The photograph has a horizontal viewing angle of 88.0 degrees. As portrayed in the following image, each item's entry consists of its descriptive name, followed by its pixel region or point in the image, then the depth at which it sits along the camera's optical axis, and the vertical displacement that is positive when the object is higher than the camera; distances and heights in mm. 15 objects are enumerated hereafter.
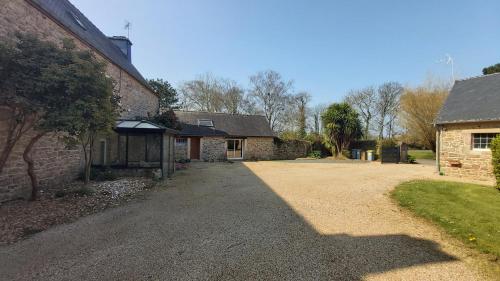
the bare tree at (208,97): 31797 +5824
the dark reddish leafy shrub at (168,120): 14562 +1366
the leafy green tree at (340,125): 22562 +1712
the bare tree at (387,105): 33906 +5368
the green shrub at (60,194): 6451 -1280
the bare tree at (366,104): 35125 +5566
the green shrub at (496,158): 8453 -396
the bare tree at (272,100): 33719 +5786
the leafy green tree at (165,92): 29511 +5934
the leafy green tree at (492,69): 24180 +7308
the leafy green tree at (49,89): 4949 +1113
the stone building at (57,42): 5957 +2670
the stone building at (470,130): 10633 +686
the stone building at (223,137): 20484 +545
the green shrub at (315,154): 24727 -913
